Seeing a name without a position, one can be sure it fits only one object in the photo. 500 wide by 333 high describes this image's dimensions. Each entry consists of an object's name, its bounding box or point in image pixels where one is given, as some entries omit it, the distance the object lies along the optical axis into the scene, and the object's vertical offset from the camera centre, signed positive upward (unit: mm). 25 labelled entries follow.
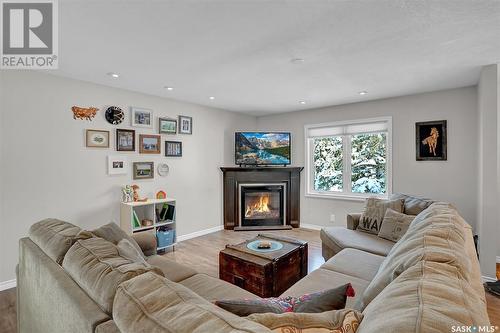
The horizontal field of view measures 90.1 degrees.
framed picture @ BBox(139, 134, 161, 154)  3846 +357
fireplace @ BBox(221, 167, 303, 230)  5090 -651
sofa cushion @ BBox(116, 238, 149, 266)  1477 -525
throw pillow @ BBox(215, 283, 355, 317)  948 -551
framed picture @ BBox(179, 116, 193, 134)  4352 +735
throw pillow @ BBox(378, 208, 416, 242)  2751 -670
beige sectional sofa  656 -420
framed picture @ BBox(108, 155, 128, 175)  3508 +19
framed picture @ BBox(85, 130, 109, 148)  3299 +378
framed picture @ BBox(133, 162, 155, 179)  3781 -58
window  4340 +138
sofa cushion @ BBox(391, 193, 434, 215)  2924 -470
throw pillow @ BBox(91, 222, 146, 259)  1820 -501
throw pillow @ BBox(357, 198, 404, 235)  3063 -599
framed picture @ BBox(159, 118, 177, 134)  4078 +676
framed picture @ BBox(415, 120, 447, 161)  3699 +381
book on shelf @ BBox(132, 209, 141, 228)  3467 -768
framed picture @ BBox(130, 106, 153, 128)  3752 +760
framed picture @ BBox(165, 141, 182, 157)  4160 +301
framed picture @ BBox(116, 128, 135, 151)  3579 +391
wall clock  3484 +730
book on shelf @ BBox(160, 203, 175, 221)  3924 -727
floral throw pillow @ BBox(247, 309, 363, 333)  735 -472
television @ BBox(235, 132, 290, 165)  5176 +374
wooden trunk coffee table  2174 -934
